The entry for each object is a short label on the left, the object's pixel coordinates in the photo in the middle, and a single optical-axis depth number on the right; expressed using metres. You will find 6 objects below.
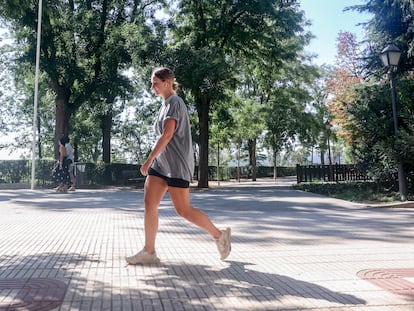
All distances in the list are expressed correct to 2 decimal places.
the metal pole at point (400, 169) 11.99
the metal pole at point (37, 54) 18.80
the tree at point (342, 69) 35.76
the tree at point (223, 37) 18.92
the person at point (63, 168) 14.76
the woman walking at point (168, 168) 4.08
